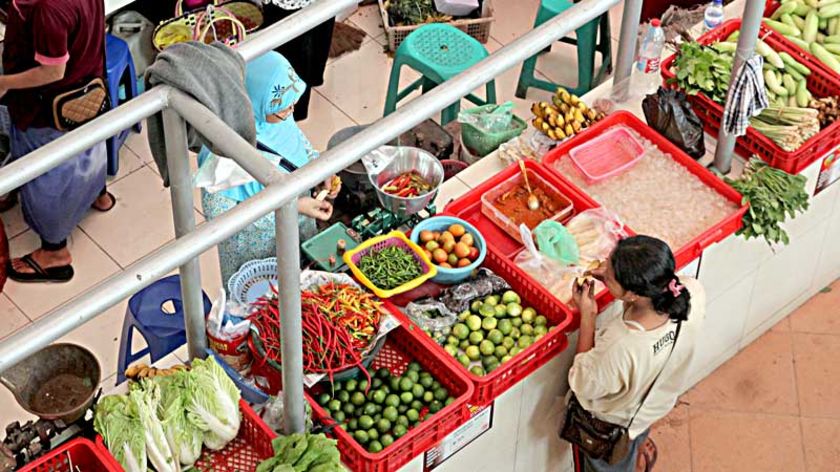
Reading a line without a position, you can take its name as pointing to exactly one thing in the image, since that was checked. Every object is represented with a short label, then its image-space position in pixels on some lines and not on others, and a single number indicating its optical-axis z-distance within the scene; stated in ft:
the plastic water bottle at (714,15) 19.79
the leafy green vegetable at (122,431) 13.32
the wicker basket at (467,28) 25.17
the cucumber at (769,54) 19.19
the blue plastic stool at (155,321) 16.66
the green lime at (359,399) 14.62
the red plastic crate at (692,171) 16.79
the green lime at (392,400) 14.63
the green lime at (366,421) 14.35
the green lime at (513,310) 15.75
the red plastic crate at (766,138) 17.93
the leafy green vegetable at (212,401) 13.61
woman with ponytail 14.15
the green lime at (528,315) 15.75
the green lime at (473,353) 15.31
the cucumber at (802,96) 18.83
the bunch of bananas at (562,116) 18.39
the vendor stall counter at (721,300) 15.85
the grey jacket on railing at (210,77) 11.90
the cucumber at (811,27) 20.04
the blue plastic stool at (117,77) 22.03
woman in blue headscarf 16.20
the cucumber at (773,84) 18.93
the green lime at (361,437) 14.25
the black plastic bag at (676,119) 18.06
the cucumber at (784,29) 19.95
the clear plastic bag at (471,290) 15.79
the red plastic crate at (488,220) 16.97
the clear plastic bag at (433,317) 15.51
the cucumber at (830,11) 20.07
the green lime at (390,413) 14.48
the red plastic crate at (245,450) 14.06
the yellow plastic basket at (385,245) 15.49
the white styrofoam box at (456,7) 25.13
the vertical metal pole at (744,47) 16.84
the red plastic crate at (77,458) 13.42
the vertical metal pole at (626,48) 18.22
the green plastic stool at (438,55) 21.90
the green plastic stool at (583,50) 23.39
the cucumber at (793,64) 19.24
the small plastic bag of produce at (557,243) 16.44
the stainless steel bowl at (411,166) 17.34
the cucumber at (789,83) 19.02
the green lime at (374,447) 14.17
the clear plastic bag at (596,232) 16.53
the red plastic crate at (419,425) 14.08
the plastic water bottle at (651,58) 19.12
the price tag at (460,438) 14.89
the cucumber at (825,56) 19.42
